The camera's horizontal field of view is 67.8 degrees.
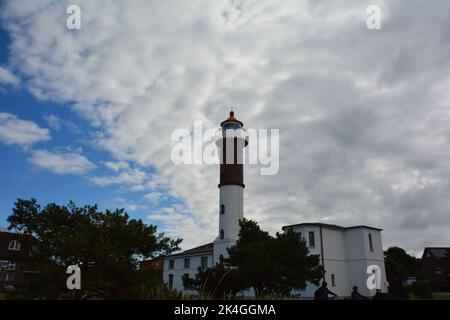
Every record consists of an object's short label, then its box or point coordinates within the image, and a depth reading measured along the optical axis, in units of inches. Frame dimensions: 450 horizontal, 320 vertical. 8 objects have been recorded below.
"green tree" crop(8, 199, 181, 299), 468.4
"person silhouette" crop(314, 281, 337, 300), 446.6
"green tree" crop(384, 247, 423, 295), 1803.0
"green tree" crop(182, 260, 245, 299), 772.0
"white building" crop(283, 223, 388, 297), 1434.5
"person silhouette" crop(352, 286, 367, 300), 499.8
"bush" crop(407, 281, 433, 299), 1209.0
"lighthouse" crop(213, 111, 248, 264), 1371.8
